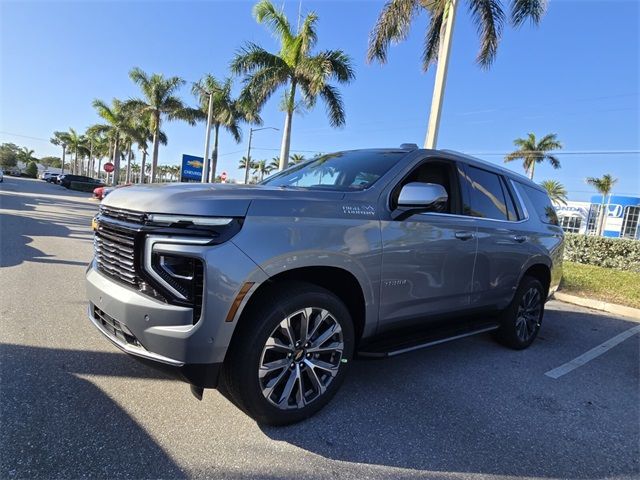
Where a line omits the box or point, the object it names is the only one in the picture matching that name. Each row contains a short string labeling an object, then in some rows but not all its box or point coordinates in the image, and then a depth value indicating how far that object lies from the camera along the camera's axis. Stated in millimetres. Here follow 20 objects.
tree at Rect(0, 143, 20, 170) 88812
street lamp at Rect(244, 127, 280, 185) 35888
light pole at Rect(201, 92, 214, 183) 25173
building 41156
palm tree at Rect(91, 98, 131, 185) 40691
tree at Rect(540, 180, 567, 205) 52250
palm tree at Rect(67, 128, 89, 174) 72438
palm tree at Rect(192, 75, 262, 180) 29859
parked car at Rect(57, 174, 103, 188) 43962
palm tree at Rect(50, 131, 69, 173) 76812
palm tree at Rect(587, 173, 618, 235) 46438
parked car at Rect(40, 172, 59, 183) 56856
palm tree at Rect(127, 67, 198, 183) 33344
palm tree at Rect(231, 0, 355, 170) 17078
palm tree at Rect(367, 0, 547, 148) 11906
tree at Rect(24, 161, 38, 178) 79312
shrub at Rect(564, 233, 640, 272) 12516
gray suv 2338
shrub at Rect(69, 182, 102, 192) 42938
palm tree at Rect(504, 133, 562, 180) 38219
